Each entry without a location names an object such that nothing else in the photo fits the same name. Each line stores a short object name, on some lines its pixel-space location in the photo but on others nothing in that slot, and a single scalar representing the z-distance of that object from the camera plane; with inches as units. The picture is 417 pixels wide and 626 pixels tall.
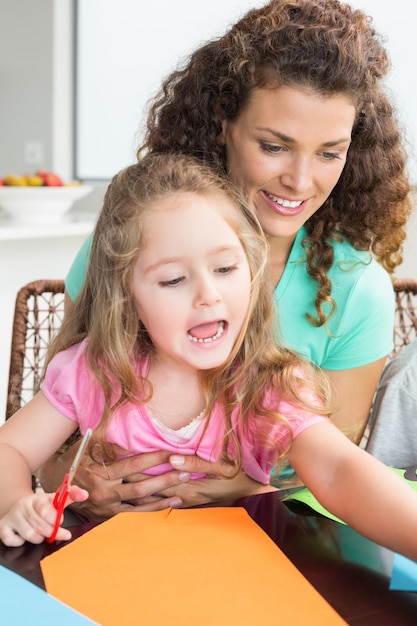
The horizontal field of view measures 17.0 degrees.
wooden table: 52.9
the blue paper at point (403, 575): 55.6
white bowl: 124.8
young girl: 72.5
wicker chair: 88.3
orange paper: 51.4
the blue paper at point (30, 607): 50.0
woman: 79.2
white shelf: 119.8
